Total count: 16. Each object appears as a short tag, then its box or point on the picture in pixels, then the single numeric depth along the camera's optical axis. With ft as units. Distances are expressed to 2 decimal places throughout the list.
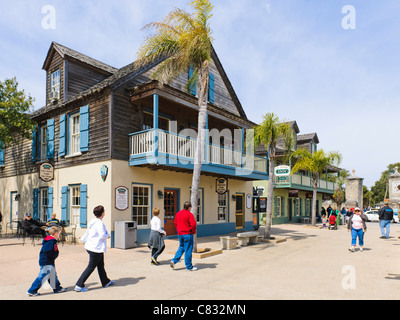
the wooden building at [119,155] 40.81
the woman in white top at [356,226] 37.24
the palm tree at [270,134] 47.01
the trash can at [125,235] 37.86
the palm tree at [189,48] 34.58
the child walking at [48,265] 19.25
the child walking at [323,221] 78.33
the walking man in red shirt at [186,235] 26.89
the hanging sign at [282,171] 59.11
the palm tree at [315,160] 76.28
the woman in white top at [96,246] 20.34
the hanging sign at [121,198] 39.68
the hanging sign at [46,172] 45.80
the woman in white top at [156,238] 28.02
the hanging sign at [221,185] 53.91
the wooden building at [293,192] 84.64
